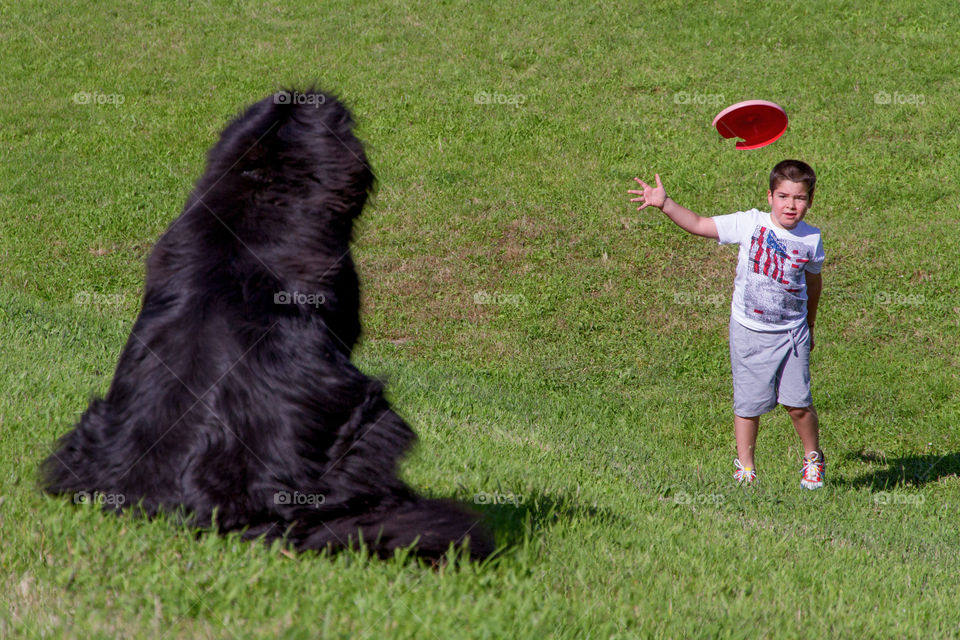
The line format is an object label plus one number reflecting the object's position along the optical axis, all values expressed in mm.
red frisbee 13078
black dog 6137
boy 12023
